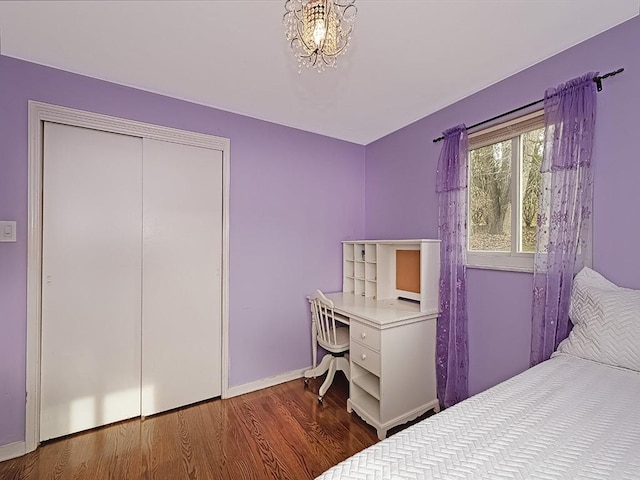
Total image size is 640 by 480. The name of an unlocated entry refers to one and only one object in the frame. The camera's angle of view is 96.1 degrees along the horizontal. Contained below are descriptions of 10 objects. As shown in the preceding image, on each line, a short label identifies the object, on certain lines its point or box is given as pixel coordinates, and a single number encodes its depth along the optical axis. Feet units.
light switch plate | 5.59
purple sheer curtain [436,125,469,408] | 6.93
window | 6.08
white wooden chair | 7.69
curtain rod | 4.87
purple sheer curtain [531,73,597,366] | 5.06
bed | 2.34
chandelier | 3.30
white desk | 6.40
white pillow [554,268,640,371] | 4.01
